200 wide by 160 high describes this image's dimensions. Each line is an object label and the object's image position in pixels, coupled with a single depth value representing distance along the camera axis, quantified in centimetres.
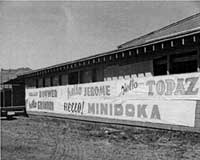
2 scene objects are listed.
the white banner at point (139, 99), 880
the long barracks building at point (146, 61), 984
